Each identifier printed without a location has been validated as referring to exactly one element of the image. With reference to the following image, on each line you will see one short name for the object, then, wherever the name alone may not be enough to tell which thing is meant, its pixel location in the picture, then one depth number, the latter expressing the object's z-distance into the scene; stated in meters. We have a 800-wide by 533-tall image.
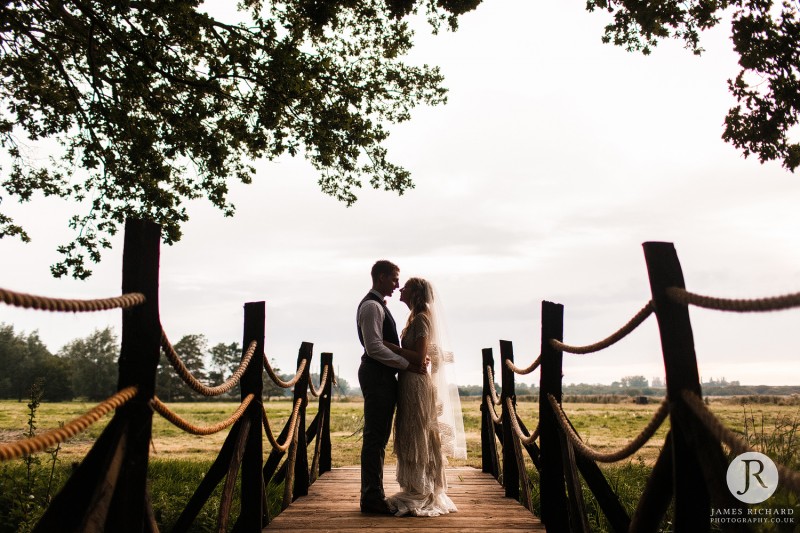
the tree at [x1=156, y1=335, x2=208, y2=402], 79.75
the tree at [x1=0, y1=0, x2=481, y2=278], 8.53
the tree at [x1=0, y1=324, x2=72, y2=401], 81.31
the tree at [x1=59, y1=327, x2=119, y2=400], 97.75
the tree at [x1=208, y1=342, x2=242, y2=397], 109.07
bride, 5.31
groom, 5.26
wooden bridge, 2.06
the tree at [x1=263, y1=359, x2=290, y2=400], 86.57
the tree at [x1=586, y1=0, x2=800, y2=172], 7.95
